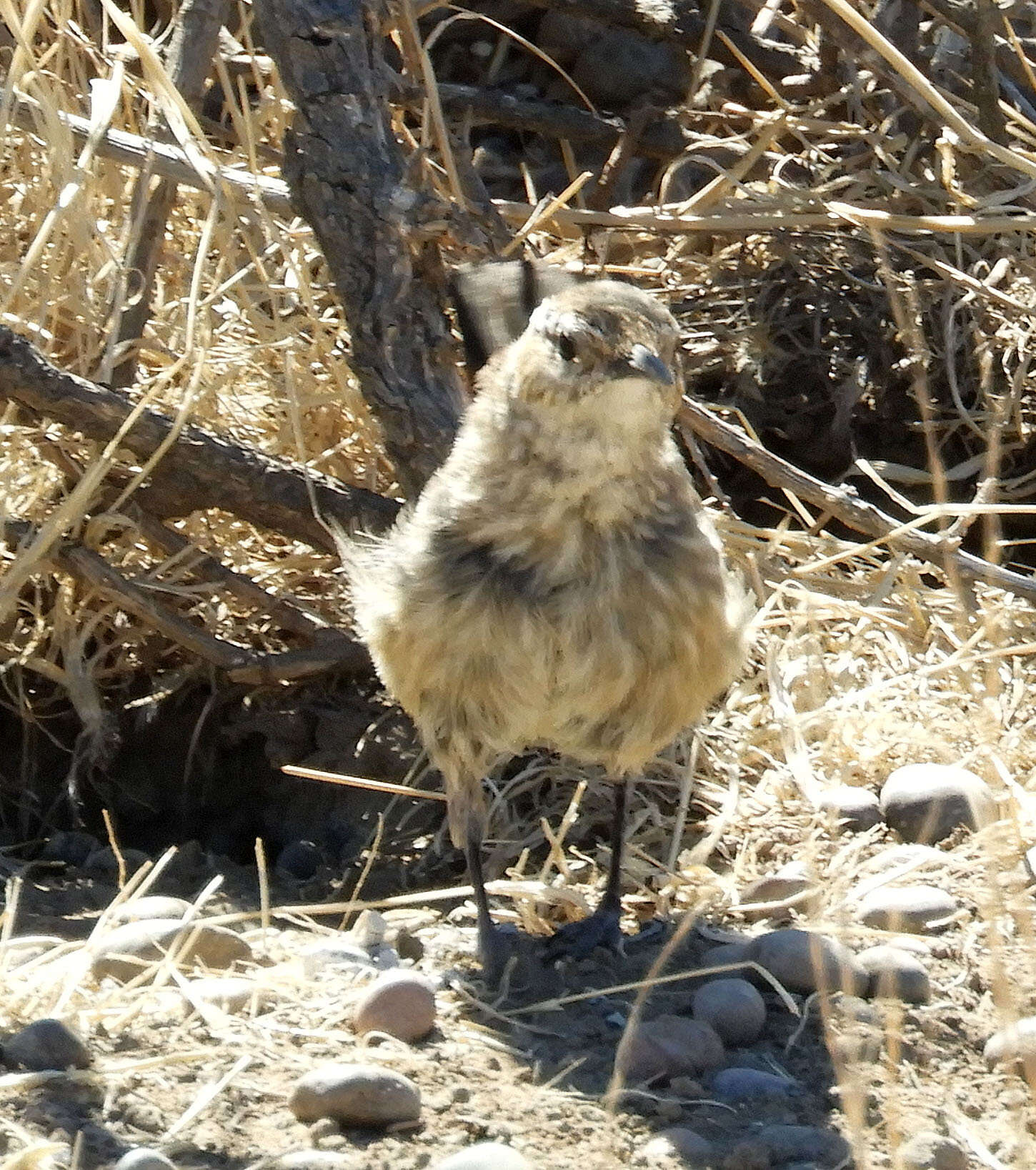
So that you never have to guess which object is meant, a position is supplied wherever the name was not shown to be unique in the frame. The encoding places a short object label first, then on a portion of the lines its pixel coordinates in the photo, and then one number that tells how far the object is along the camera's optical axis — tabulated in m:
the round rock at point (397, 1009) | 5.31
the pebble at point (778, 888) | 6.46
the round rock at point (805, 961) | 5.57
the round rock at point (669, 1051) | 5.18
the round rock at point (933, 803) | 6.81
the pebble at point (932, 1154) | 4.51
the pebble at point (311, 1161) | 4.41
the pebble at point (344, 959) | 5.90
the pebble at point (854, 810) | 6.93
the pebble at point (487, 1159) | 4.30
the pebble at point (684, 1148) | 4.62
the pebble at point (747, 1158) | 4.56
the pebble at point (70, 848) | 8.05
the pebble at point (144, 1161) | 4.26
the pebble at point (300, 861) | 7.95
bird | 5.64
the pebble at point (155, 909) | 6.31
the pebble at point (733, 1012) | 5.46
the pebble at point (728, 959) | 5.85
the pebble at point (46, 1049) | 4.84
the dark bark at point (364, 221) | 7.25
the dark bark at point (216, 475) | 7.39
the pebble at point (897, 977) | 5.54
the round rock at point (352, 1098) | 4.70
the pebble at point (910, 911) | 6.08
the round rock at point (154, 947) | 5.73
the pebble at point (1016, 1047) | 4.94
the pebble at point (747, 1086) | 5.09
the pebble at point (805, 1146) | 4.65
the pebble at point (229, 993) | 5.45
